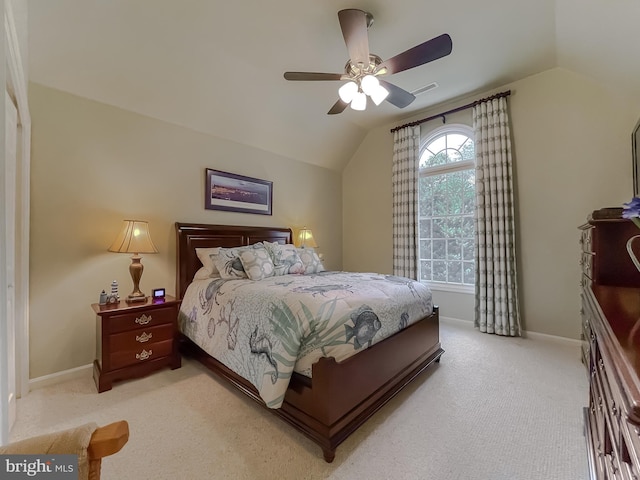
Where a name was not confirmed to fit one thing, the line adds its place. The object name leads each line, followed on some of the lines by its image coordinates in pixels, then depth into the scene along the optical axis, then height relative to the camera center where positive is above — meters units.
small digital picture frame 2.69 -0.49
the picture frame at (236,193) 3.42 +0.69
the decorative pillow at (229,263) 2.83 -0.20
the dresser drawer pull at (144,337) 2.40 -0.81
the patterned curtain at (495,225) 3.35 +0.19
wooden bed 1.55 -0.95
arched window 3.90 +0.50
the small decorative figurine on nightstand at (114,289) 2.49 -0.39
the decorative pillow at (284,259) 3.09 -0.18
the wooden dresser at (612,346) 0.62 -0.30
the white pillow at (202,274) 3.00 -0.32
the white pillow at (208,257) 3.01 -0.14
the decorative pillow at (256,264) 2.74 -0.20
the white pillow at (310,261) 3.39 -0.22
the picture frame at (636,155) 2.39 +0.75
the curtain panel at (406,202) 4.20 +0.61
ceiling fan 1.89 +1.40
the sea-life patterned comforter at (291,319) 1.66 -0.54
